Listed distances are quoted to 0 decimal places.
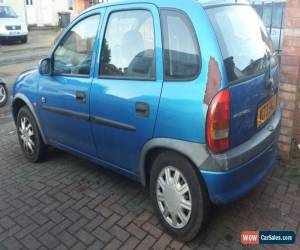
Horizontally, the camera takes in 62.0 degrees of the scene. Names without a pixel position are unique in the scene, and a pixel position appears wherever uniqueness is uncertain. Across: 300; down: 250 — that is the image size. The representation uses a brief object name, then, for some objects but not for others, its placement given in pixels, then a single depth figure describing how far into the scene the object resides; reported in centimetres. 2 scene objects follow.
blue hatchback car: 177
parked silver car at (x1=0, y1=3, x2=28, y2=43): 1147
